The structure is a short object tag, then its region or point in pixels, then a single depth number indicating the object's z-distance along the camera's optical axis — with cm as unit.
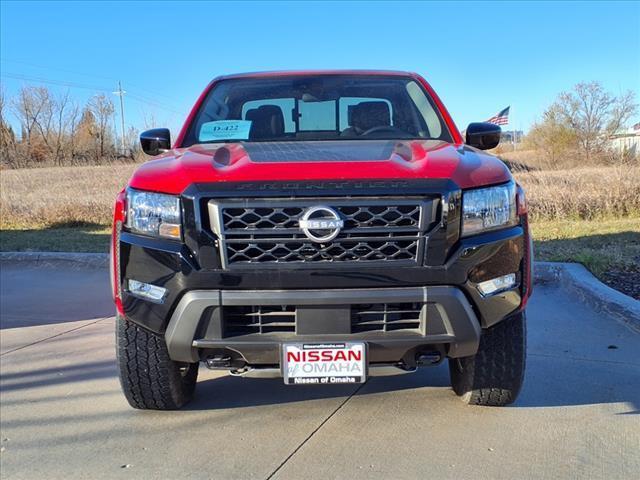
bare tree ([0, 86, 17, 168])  4182
